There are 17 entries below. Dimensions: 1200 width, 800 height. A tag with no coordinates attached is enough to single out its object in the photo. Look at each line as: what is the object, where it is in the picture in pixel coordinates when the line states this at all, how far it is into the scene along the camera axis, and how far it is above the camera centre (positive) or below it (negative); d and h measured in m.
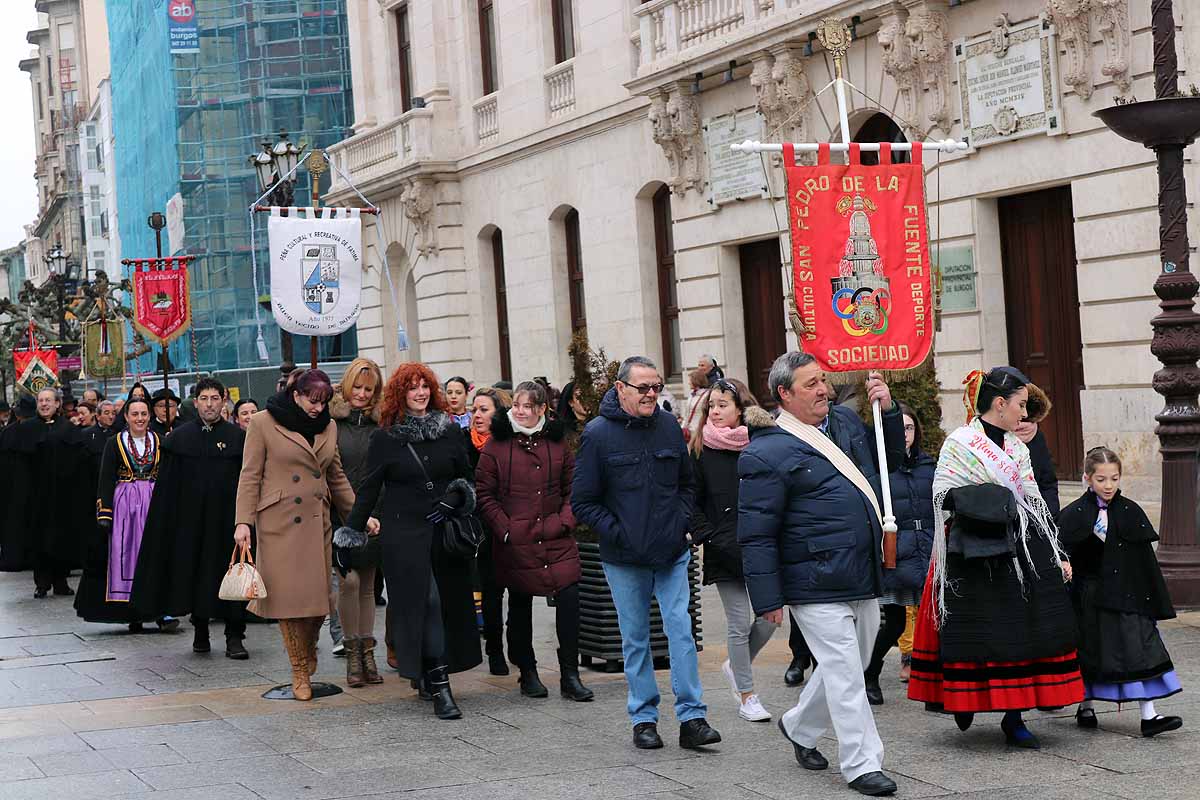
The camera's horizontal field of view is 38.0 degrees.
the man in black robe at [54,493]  16.91 -0.91
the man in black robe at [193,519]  12.31 -0.89
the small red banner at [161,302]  27.02 +1.45
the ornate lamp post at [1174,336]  11.12 -0.06
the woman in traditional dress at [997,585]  7.54 -1.07
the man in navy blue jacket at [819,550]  7.05 -0.81
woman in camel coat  9.84 -0.71
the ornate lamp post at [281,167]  24.62 +3.29
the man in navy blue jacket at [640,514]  8.22 -0.72
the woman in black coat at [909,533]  9.02 -0.99
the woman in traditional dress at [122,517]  13.34 -0.91
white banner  15.87 +1.06
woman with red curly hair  9.44 -0.75
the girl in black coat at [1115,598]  7.75 -1.21
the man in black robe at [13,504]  17.67 -1.02
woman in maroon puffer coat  9.58 -0.81
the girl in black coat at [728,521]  8.74 -0.85
